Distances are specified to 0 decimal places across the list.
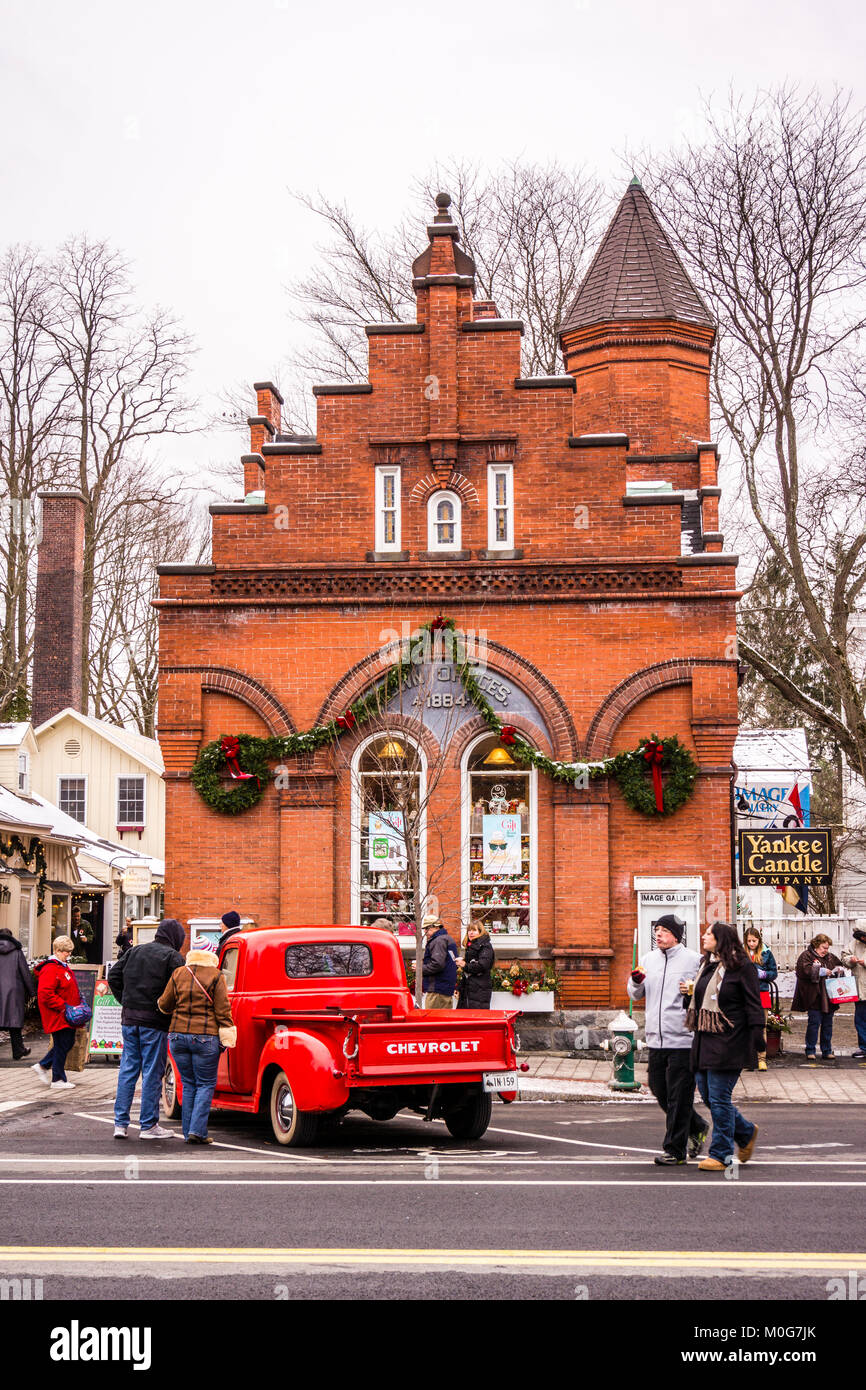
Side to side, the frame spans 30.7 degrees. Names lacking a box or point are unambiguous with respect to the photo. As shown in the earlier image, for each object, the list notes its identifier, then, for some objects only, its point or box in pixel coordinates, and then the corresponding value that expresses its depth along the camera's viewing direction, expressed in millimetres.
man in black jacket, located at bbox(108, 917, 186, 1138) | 13398
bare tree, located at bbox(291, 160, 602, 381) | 40156
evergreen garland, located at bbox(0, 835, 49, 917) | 27812
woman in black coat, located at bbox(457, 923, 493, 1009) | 18953
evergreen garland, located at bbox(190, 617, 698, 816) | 21719
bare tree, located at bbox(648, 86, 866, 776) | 28438
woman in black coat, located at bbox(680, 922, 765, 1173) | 11117
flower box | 21359
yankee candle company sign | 21844
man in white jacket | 11438
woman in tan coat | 12641
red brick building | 21828
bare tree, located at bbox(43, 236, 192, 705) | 43750
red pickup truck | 12023
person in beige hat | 19094
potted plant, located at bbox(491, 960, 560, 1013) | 21344
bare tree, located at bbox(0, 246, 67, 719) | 40594
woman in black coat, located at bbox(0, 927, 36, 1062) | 20250
